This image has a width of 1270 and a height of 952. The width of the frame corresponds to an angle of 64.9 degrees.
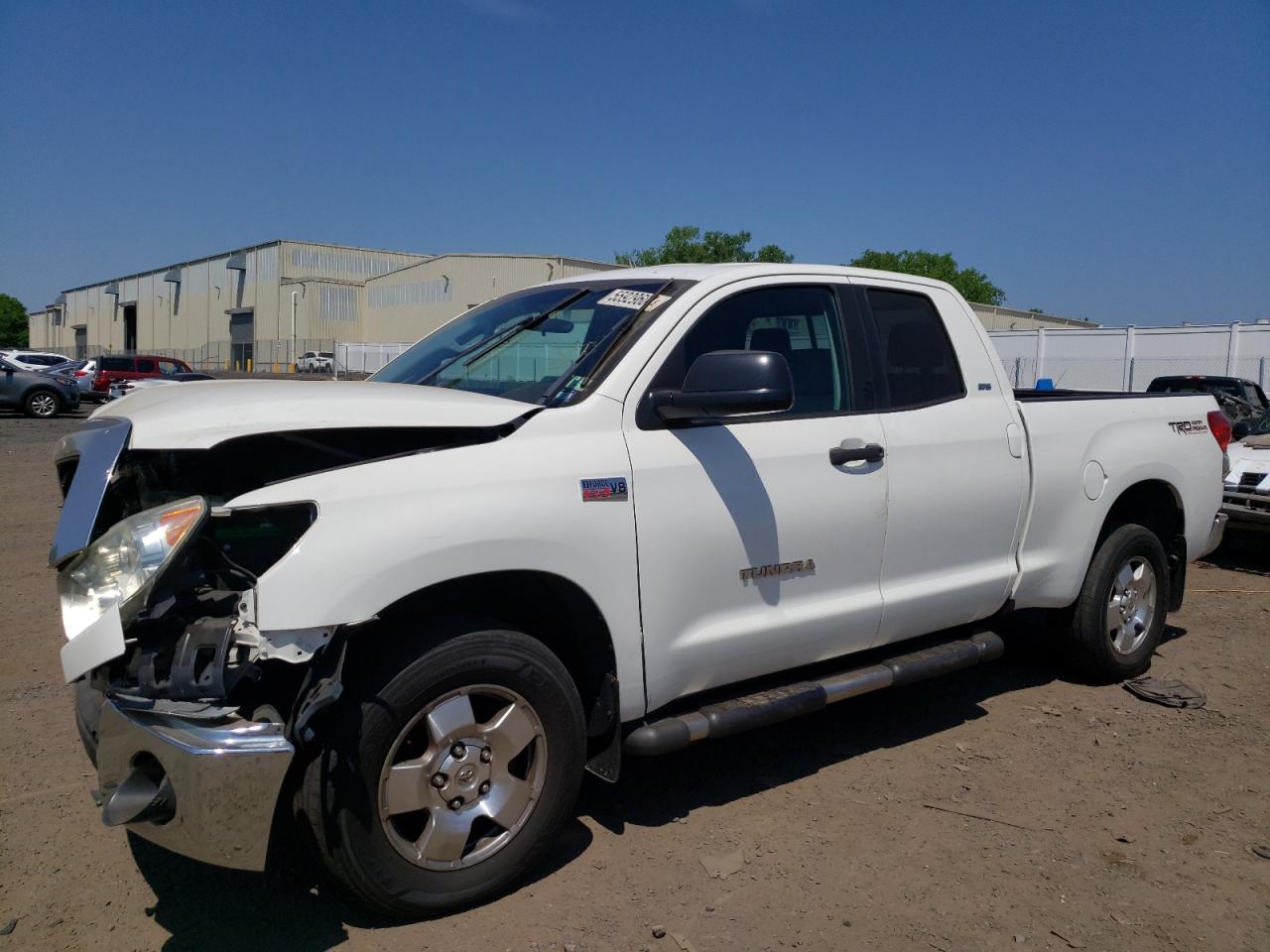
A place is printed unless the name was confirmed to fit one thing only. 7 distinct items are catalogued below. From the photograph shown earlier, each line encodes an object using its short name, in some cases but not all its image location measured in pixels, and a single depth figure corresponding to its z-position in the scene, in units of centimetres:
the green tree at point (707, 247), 5119
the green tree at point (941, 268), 6197
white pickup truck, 266
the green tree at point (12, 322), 11050
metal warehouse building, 5159
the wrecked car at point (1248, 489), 830
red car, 3147
